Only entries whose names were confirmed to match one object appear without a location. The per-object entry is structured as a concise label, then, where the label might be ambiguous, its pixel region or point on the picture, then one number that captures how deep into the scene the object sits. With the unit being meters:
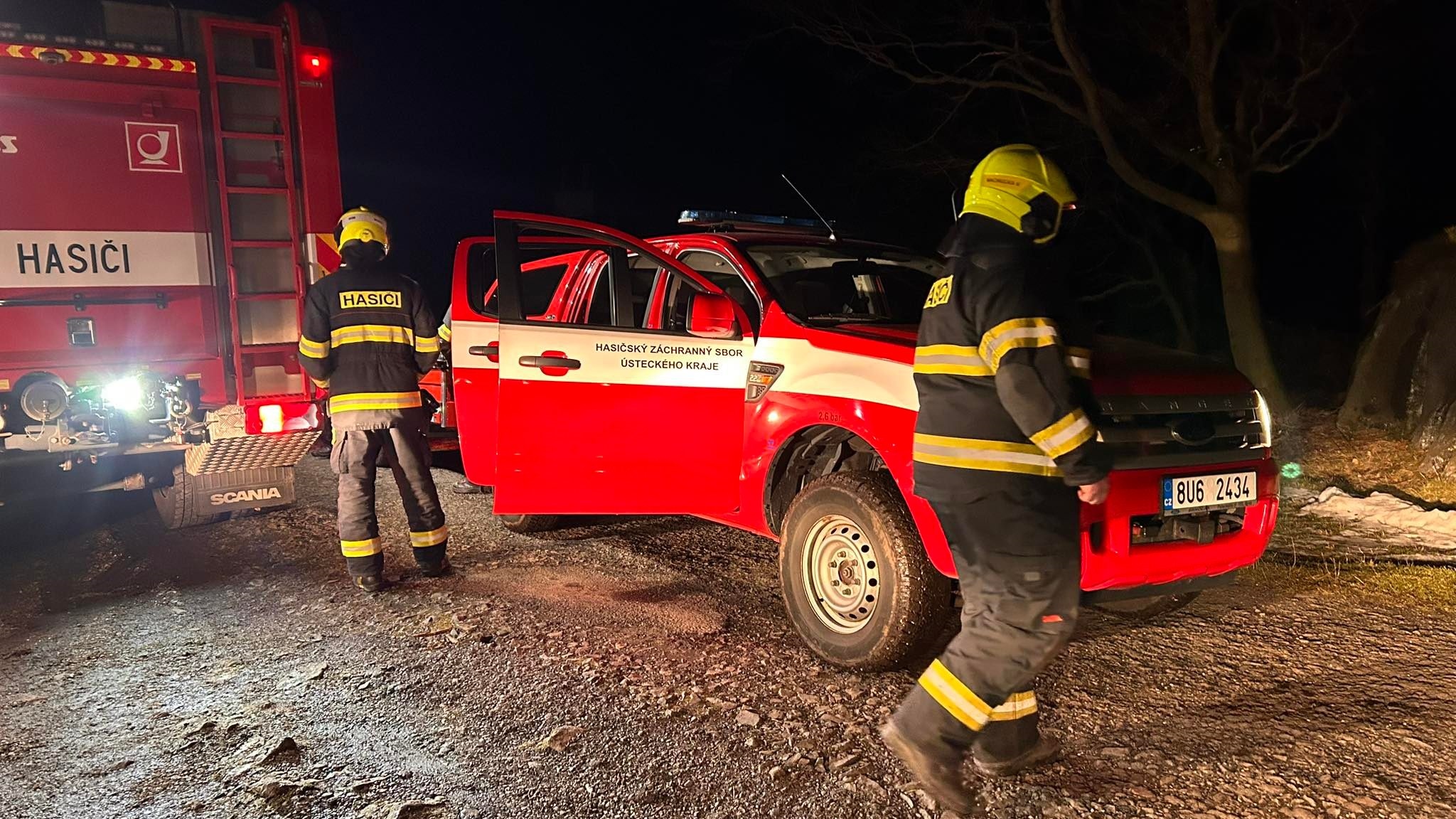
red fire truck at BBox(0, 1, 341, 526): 5.23
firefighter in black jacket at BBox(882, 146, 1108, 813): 2.73
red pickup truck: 3.54
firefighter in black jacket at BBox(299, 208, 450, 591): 4.90
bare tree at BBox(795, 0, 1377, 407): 9.80
